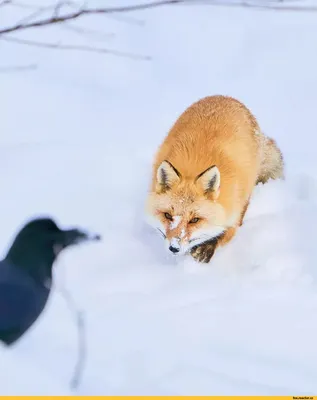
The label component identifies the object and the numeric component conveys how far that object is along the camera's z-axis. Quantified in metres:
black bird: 6.63
